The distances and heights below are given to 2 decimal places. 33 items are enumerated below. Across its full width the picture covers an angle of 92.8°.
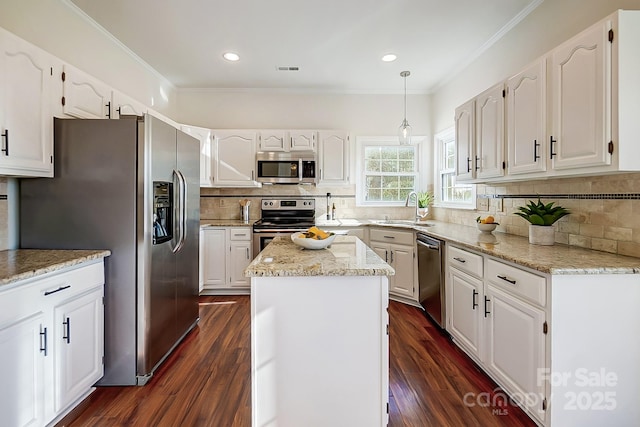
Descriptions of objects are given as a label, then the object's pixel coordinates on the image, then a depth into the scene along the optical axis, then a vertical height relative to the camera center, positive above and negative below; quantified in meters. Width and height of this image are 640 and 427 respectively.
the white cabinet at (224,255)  3.95 -0.58
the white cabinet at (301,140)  4.20 +0.97
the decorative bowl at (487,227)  2.71 -0.15
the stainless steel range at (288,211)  4.37 -0.01
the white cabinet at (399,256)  3.57 -0.55
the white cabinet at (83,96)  2.11 +0.87
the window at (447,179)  3.85 +0.45
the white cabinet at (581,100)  1.58 +0.62
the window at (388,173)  4.63 +0.57
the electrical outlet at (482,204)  3.22 +0.07
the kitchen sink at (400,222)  3.97 -0.16
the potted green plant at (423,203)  4.00 +0.10
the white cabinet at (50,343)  1.42 -0.71
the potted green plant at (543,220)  2.15 -0.07
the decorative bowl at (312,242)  1.93 -0.20
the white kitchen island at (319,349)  1.53 -0.70
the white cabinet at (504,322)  1.62 -0.72
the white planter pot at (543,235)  2.17 -0.18
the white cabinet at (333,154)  4.23 +0.79
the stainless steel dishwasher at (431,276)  2.84 -0.66
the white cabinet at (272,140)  4.19 +0.97
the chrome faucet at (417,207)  4.02 +0.08
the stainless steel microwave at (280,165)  4.14 +0.62
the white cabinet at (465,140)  2.82 +0.68
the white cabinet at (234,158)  4.17 +0.72
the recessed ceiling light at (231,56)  3.38 +1.74
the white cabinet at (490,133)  2.41 +0.64
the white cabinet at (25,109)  1.71 +0.61
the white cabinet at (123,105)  2.63 +0.97
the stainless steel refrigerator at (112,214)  2.05 -0.02
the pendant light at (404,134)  3.23 +0.82
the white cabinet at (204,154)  4.05 +0.76
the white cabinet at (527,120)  1.99 +0.63
